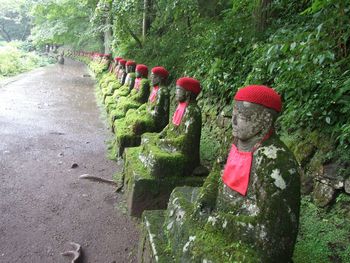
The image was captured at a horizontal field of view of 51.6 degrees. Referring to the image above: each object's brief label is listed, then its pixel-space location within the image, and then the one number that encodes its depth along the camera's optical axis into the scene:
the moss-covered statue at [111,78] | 13.73
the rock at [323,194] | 3.69
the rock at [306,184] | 4.00
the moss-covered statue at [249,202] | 2.45
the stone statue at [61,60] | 35.25
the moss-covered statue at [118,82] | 11.91
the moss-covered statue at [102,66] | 19.95
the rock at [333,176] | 3.62
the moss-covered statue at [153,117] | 6.33
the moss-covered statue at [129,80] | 9.92
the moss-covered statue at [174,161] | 4.70
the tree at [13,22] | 47.72
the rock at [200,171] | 4.89
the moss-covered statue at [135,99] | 8.35
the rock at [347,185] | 3.52
